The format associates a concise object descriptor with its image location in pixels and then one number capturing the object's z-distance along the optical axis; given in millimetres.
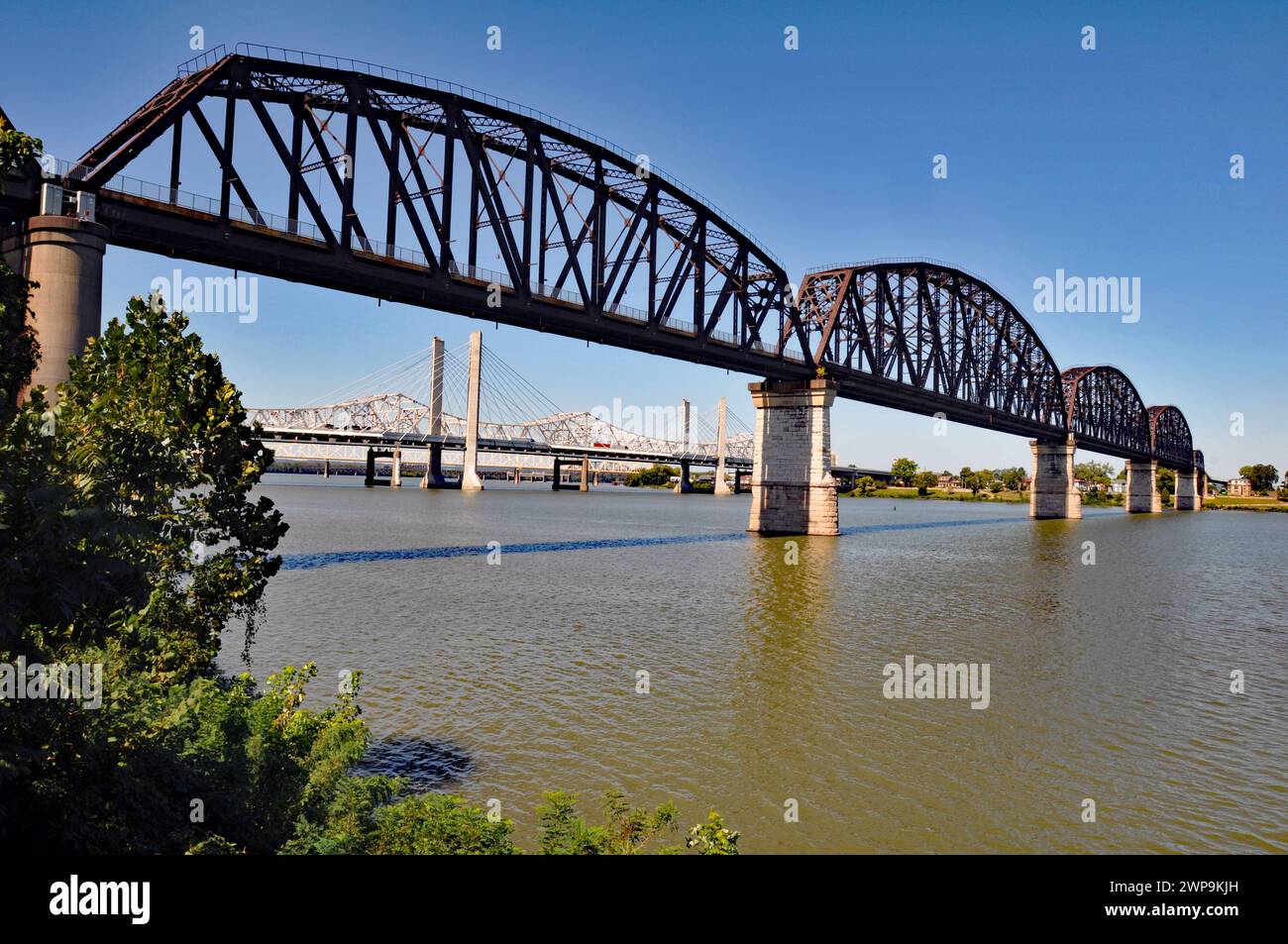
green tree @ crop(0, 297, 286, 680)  7238
